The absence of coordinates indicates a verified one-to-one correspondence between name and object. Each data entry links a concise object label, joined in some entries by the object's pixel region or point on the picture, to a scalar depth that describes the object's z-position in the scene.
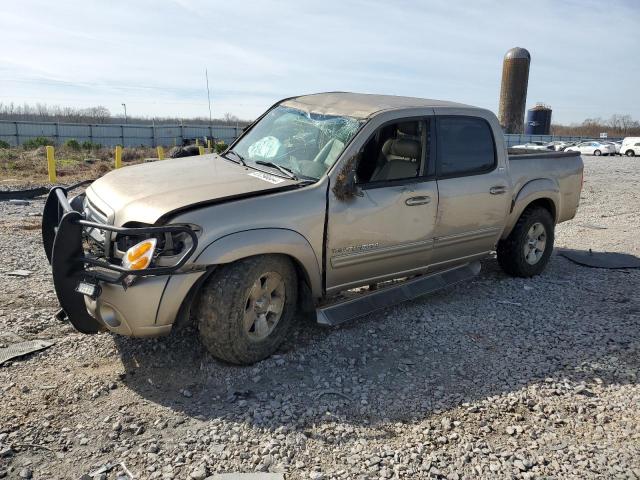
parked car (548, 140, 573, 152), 44.47
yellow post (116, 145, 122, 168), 17.61
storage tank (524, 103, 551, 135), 63.79
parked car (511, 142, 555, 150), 42.91
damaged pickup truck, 3.43
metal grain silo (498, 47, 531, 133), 50.72
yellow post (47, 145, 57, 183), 14.91
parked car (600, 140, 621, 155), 43.19
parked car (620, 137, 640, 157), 41.94
